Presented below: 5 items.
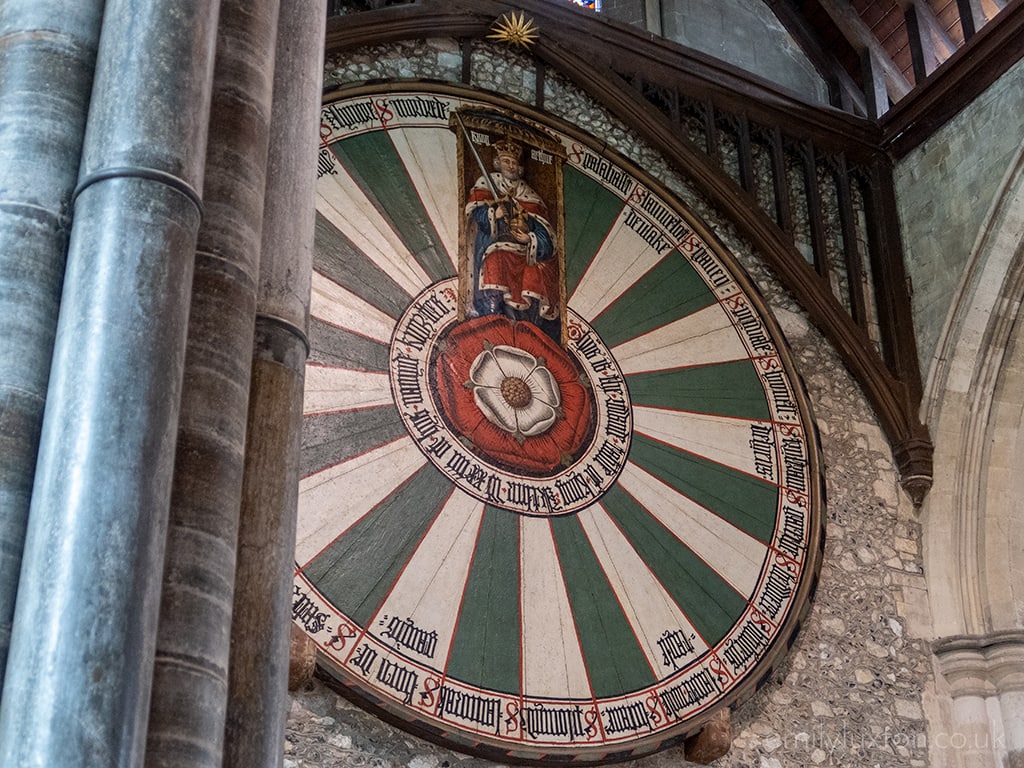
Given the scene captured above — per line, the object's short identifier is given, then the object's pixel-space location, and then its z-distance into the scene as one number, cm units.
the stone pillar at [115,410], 199
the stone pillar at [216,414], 220
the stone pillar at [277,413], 244
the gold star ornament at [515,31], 630
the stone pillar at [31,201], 219
